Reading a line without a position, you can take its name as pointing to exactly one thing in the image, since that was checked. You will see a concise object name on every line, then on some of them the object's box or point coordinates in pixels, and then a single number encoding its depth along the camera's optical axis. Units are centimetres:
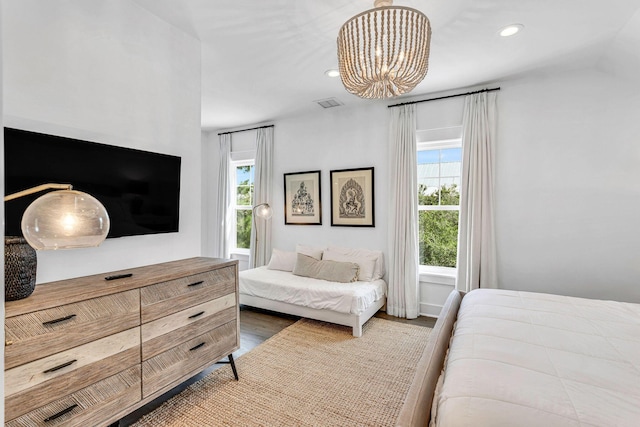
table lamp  118
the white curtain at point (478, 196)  344
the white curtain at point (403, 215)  384
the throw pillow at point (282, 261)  438
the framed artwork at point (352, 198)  420
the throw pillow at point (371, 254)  402
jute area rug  203
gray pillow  382
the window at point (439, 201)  387
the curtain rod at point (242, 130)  496
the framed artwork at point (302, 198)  459
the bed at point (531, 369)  114
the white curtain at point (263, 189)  493
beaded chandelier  164
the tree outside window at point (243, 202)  546
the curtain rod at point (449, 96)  348
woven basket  137
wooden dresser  137
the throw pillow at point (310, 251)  437
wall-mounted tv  161
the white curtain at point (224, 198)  544
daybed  337
